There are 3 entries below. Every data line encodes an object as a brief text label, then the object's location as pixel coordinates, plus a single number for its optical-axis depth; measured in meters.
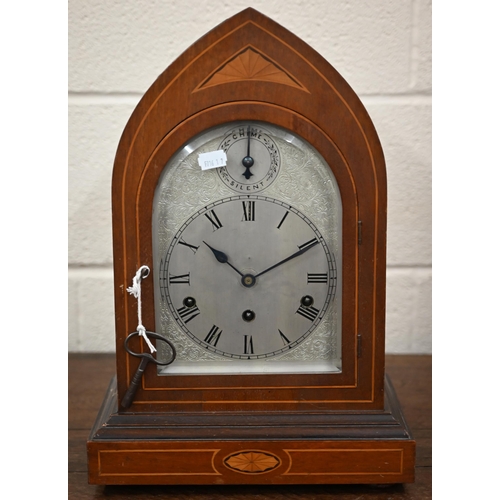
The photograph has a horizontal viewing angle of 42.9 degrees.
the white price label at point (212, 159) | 0.88
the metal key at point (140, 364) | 0.88
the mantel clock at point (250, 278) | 0.85
